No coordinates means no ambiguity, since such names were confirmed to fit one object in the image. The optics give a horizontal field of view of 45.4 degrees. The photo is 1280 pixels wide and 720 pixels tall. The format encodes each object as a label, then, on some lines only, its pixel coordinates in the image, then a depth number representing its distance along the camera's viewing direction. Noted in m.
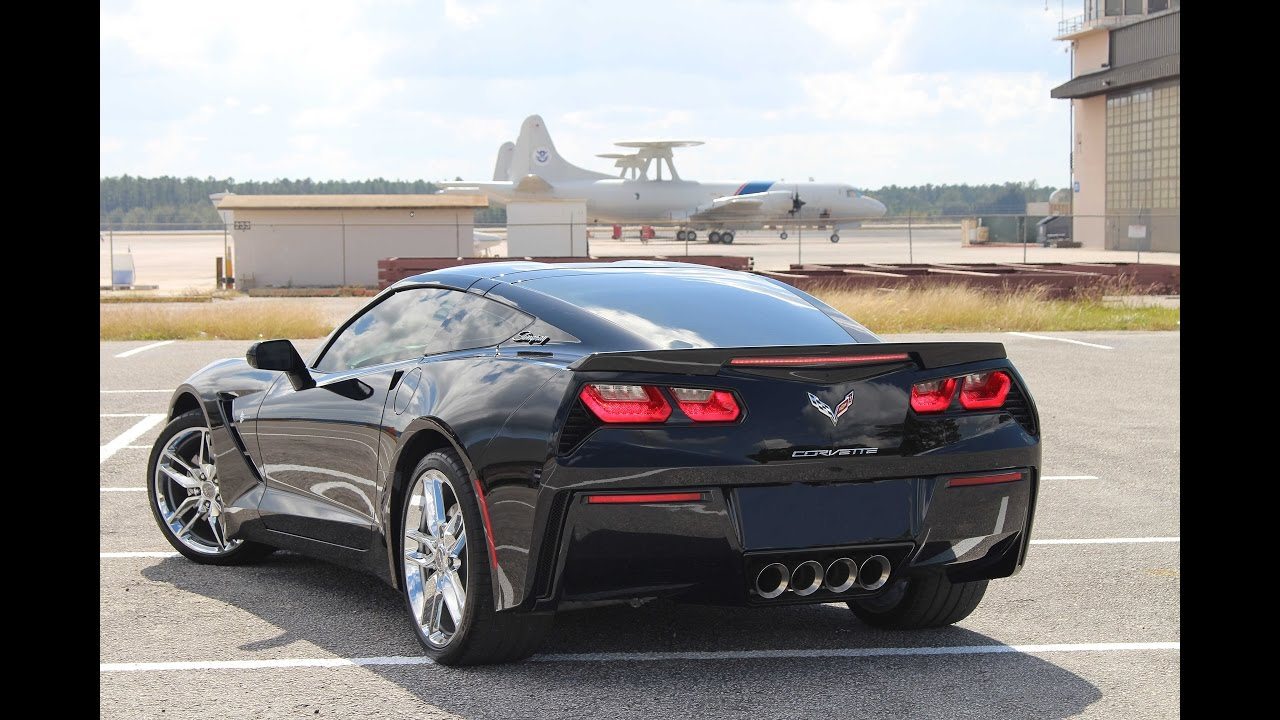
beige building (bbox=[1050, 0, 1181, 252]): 60.12
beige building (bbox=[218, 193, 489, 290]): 38.75
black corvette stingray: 4.86
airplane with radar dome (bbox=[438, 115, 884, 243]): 76.19
